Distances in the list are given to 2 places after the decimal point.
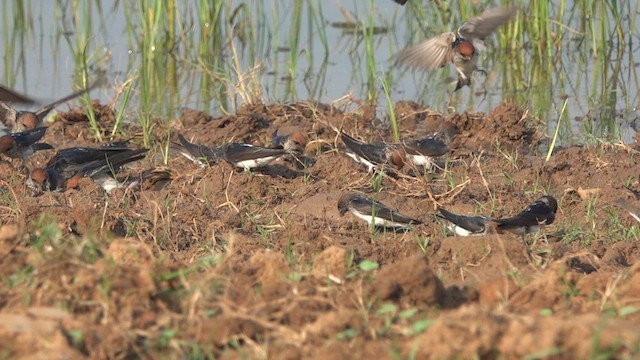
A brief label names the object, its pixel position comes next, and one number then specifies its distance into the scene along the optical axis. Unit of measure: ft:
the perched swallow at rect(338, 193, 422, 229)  52.37
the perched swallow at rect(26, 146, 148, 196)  62.08
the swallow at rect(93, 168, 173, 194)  61.62
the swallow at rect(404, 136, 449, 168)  65.72
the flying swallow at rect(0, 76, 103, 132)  77.36
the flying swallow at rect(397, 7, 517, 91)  74.33
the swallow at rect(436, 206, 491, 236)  50.93
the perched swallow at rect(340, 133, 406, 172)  63.62
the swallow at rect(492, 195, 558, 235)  50.80
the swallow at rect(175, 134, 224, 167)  65.25
